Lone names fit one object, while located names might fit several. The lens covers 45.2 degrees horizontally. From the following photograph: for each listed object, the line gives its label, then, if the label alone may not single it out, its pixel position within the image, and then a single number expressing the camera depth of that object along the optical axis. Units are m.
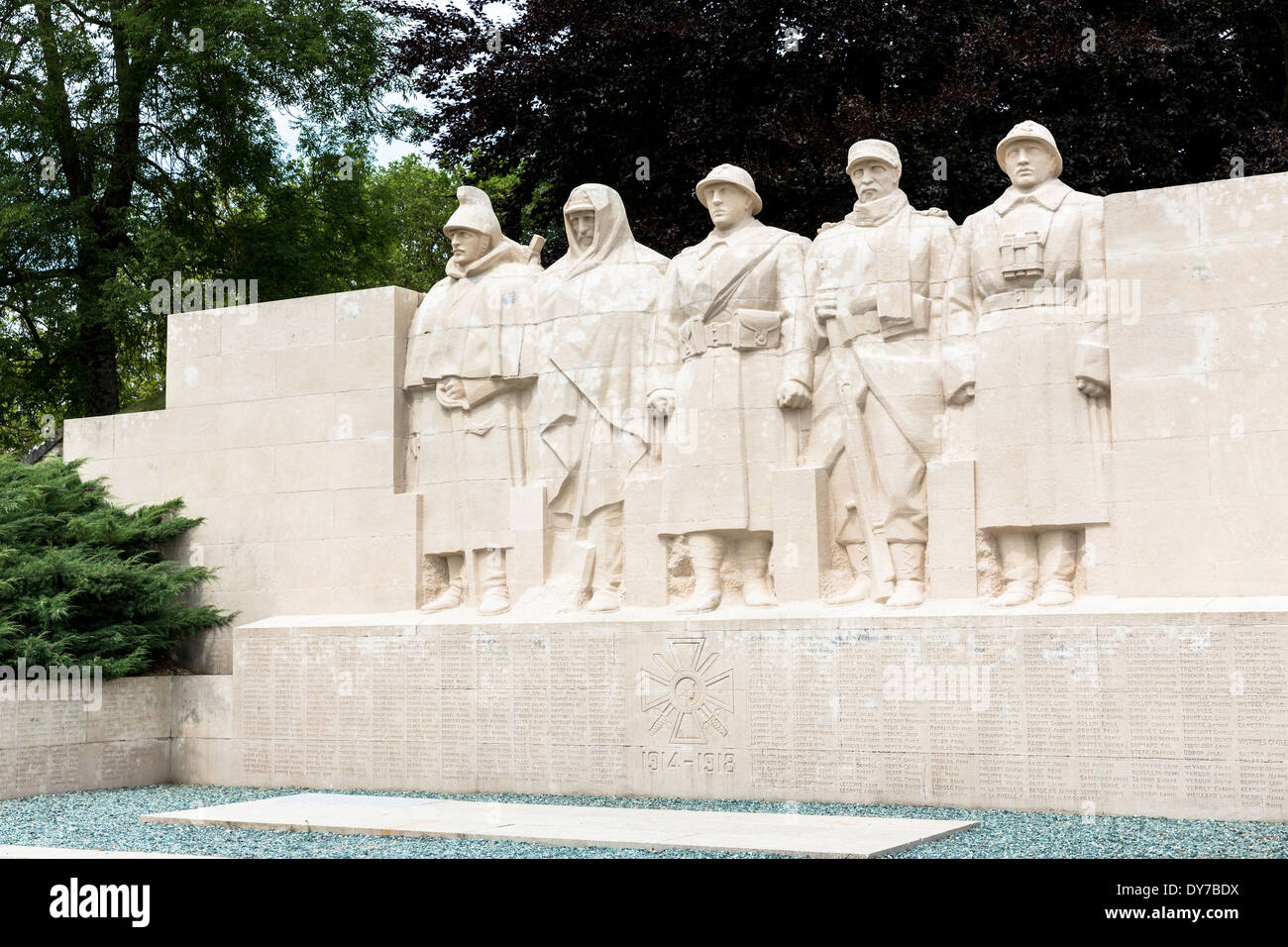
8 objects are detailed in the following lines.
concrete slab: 8.02
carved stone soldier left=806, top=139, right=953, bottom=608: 10.69
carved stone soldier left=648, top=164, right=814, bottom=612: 11.18
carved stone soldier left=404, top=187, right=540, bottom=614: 12.28
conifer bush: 12.05
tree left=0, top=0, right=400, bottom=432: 17.78
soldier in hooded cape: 11.81
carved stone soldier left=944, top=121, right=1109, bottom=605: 10.21
